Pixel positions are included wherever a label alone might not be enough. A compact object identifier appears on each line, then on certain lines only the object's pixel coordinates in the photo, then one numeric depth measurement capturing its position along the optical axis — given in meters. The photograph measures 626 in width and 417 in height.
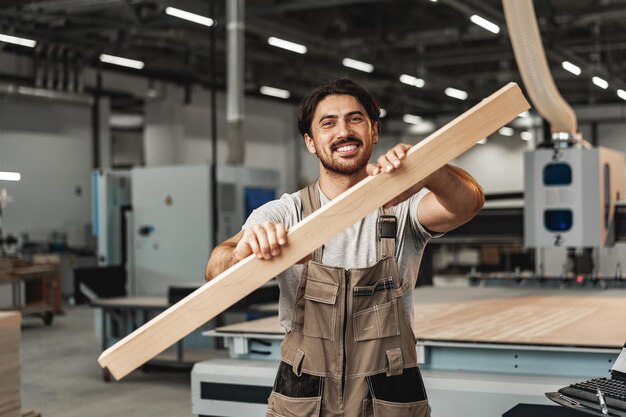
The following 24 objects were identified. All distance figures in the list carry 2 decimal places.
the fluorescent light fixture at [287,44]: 9.55
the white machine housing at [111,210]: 8.12
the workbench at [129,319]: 6.20
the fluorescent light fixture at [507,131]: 16.52
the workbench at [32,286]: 9.26
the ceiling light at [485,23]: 8.09
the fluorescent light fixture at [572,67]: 10.15
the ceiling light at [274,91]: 14.69
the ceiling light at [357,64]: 11.34
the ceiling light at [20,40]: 9.26
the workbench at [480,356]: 2.67
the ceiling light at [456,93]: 14.24
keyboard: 1.83
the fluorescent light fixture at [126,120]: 14.91
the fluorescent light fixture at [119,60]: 11.69
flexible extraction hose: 3.20
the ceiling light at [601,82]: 11.04
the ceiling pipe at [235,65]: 7.08
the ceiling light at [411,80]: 12.41
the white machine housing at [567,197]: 3.89
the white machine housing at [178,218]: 7.59
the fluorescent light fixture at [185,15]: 8.23
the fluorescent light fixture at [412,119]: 17.02
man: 1.73
